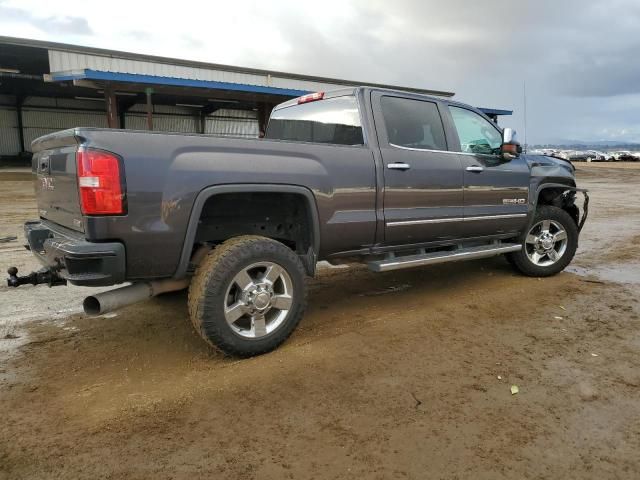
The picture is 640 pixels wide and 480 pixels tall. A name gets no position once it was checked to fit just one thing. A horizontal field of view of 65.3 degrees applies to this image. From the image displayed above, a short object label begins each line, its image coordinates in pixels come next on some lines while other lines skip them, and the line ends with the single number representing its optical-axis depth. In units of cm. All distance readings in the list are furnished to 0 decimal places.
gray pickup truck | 301
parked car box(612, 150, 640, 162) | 4812
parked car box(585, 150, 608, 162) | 4919
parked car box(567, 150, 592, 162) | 4966
